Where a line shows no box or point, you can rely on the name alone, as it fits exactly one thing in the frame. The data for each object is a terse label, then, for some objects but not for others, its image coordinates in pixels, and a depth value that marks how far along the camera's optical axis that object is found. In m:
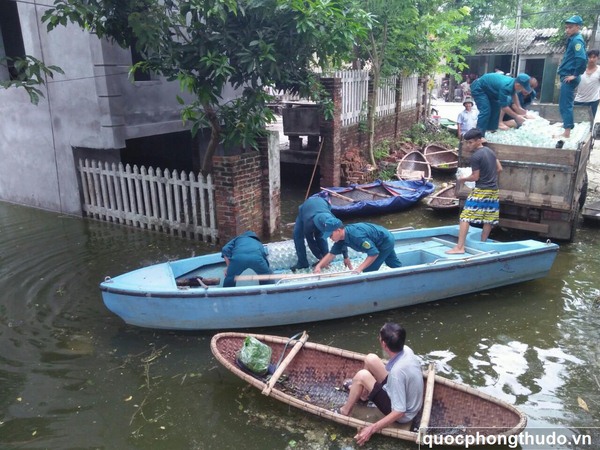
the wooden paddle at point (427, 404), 3.69
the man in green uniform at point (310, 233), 6.17
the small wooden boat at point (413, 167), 11.68
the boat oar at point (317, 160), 11.02
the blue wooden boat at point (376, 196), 9.58
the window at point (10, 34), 9.84
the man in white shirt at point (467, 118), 13.13
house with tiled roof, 23.56
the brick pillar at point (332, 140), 10.62
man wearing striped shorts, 6.90
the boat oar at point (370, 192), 10.05
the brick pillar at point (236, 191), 7.77
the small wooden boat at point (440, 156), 13.15
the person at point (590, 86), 8.86
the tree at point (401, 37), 11.26
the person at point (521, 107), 8.64
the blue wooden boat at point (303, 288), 5.29
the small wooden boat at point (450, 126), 16.53
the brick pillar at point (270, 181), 8.37
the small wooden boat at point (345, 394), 3.78
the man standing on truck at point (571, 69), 7.65
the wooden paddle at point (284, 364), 4.19
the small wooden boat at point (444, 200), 9.52
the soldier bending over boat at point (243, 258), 5.50
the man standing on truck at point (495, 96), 8.26
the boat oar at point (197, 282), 5.82
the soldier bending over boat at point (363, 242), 5.59
